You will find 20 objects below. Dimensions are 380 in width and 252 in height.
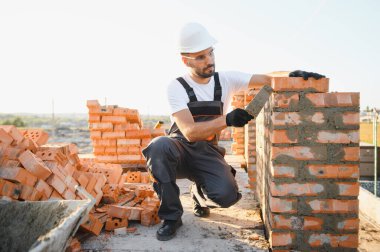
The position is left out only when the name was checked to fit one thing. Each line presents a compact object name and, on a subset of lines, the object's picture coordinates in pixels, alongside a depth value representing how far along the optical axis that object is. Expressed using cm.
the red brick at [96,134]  661
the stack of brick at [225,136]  1555
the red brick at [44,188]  296
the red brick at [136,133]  661
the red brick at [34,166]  303
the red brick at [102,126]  655
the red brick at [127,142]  655
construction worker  287
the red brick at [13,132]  342
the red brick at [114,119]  660
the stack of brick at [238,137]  723
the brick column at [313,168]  240
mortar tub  171
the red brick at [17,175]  285
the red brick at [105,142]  660
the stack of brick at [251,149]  429
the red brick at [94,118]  664
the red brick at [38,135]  415
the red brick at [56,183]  307
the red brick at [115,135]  658
